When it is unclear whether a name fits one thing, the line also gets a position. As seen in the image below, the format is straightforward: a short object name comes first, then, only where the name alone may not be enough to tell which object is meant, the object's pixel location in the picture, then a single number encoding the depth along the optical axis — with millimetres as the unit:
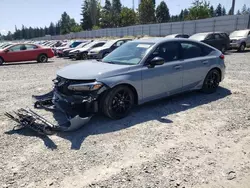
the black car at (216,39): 16938
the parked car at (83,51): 18438
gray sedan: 4391
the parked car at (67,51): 21194
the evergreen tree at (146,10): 70312
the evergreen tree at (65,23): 109838
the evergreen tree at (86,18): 86125
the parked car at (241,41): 18203
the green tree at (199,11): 43781
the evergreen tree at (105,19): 84500
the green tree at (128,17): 72250
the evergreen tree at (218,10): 105475
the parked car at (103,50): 16344
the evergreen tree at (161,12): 81875
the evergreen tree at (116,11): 84688
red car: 16234
